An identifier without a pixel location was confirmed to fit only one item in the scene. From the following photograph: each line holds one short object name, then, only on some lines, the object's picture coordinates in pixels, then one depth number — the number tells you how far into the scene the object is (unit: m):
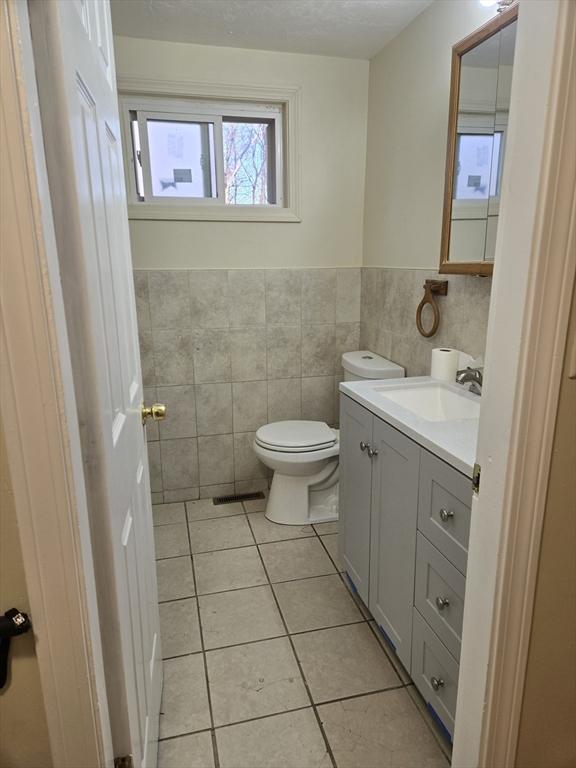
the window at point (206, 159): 2.49
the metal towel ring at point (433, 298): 2.06
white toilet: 2.46
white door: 0.65
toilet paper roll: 1.96
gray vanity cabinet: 1.30
